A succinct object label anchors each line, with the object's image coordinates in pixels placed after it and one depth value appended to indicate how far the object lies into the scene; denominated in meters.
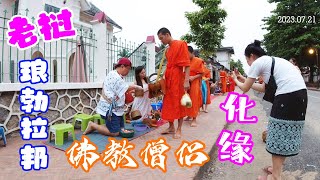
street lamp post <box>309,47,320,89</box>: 22.11
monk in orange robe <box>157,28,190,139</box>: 3.51
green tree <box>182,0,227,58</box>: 14.64
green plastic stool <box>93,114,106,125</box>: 4.36
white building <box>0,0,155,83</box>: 4.83
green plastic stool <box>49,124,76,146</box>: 3.33
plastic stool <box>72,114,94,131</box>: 4.20
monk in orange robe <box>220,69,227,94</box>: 13.13
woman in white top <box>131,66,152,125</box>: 4.53
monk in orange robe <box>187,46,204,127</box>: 4.48
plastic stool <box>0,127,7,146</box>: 3.34
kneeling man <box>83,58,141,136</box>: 3.55
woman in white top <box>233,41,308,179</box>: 2.03
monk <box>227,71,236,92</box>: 14.15
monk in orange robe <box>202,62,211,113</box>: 6.20
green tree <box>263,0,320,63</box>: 22.37
